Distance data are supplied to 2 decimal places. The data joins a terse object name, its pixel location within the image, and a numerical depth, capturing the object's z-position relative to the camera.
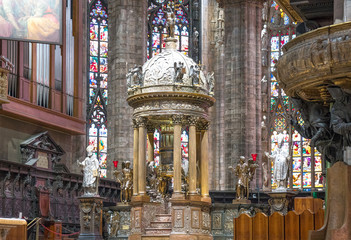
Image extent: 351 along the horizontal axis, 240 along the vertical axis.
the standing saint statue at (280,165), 18.52
